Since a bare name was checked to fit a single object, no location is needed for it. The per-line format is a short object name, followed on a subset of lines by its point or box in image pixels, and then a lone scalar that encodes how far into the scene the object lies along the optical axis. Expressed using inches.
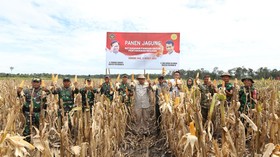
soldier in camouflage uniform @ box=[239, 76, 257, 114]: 132.1
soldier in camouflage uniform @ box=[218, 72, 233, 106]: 149.5
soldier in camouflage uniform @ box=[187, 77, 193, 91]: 181.6
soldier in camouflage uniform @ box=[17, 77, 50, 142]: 132.2
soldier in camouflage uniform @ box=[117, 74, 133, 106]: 176.4
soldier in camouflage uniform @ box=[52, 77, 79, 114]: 149.7
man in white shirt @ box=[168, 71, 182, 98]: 172.8
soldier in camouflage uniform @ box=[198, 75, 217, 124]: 135.7
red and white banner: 240.8
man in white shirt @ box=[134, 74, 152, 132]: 184.4
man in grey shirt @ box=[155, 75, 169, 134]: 179.2
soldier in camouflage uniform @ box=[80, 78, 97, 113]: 151.9
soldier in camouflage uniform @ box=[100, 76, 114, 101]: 165.3
